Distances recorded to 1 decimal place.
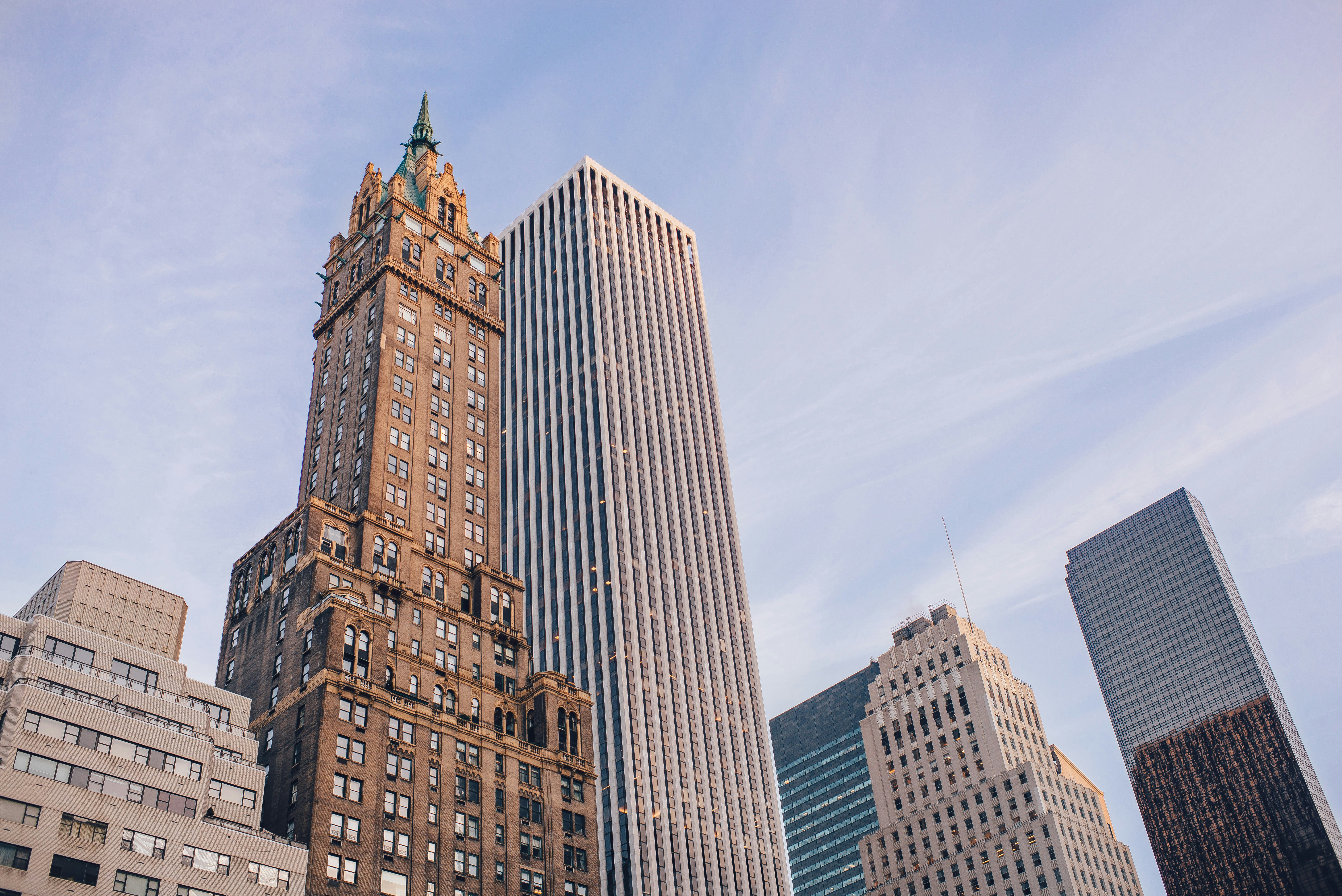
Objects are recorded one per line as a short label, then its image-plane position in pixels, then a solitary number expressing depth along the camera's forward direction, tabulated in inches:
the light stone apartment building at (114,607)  4101.9
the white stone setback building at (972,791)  6486.2
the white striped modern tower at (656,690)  6294.3
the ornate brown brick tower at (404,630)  4065.0
